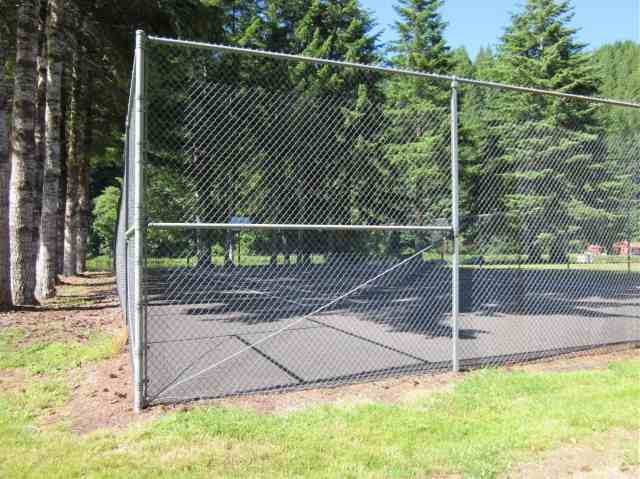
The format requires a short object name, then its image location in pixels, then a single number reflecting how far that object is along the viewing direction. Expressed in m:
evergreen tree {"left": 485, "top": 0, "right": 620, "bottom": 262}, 19.31
